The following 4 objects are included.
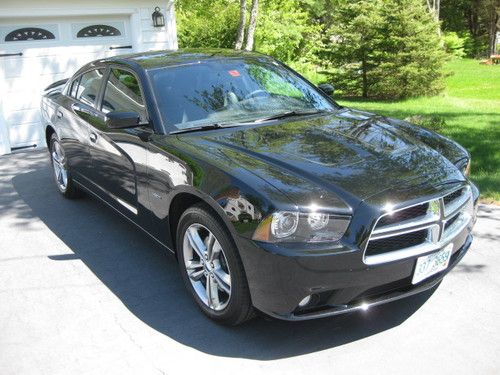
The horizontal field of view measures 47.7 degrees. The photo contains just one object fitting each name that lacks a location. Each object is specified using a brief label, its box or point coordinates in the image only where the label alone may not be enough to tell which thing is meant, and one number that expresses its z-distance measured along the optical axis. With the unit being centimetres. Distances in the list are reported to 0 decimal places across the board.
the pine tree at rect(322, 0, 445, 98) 1556
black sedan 296
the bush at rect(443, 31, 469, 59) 3589
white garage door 947
